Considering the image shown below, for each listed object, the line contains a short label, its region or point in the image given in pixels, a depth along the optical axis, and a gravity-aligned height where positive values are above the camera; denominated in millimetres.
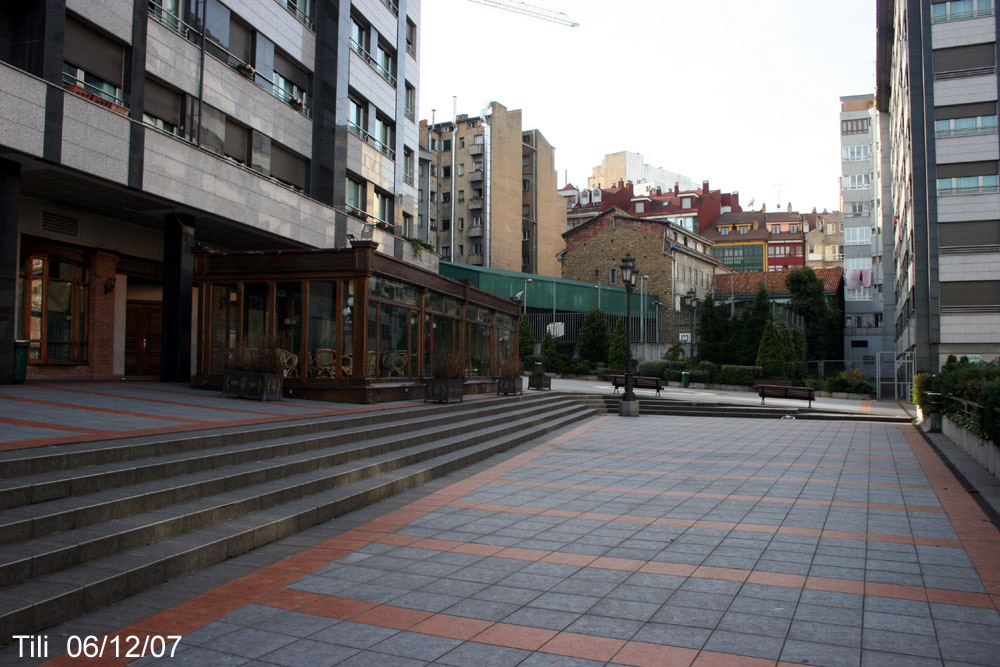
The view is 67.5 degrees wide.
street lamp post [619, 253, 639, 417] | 23075 -1015
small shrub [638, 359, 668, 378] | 41344 -463
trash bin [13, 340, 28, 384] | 13742 -174
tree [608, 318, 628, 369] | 43469 +367
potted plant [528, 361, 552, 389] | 26406 -782
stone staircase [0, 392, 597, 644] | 4672 -1281
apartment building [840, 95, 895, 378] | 59594 +11361
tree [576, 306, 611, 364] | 45281 +1204
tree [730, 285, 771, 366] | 42188 +1779
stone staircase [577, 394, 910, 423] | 24328 -1657
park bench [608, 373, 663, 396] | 29062 -878
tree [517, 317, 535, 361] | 46250 +1055
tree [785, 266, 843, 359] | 57219 +4190
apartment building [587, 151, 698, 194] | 111062 +28315
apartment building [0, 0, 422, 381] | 13484 +4270
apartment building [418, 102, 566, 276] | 67312 +15455
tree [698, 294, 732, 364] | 43906 +1632
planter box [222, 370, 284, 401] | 13953 -581
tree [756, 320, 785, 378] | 38031 +378
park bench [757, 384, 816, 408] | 27406 -1099
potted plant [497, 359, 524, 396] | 21484 -621
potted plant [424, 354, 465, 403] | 16125 -544
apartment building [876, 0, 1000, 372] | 34750 +8721
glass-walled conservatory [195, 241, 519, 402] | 15227 +816
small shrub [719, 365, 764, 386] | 38094 -679
